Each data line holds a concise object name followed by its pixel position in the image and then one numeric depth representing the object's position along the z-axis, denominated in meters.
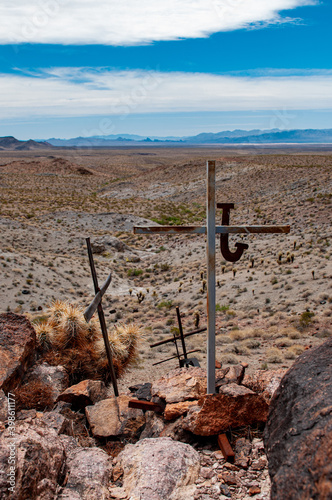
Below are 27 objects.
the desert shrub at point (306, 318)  11.16
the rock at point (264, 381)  5.33
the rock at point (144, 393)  6.36
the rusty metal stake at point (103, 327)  6.24
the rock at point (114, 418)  5.61
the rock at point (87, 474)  3.79
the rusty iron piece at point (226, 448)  4.24
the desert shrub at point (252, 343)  10.18
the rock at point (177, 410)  5.07
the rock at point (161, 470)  3.67
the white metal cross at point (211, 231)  4.85
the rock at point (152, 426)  5.16
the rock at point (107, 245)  26.77
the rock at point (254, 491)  3.73
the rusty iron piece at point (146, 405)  5.41
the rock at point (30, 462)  3.16
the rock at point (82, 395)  6.44
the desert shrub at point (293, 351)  8.76
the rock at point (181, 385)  5.42
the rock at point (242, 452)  4.15
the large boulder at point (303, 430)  2.35
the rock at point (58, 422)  4.86
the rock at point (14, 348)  6.04
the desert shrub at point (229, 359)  8.64
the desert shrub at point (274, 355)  8.60
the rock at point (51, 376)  6.70
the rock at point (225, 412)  4.64
